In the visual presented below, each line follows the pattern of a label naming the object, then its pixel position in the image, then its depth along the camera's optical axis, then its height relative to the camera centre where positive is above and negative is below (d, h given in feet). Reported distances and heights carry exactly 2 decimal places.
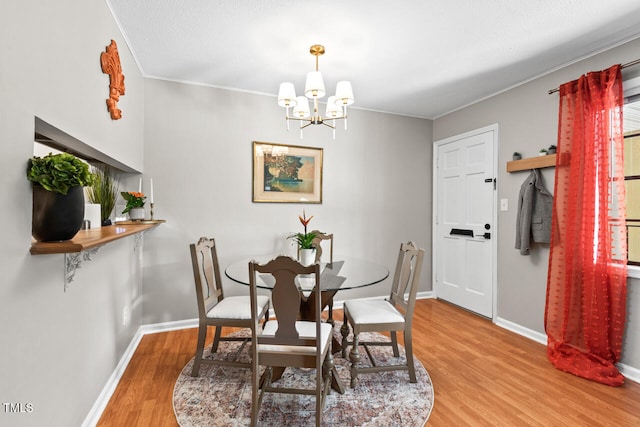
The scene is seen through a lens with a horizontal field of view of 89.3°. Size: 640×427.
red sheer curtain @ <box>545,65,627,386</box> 7.83 -0.52
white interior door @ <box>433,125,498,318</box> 11.82 -0.26
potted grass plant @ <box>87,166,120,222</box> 7.16 +0.36
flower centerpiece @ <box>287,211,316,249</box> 8.54 -0.76
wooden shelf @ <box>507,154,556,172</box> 9.32 +1.56
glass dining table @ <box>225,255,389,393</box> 6.99 -1.57
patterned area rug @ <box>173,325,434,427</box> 6.12 -3.93
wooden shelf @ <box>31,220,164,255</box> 3.84 -0.42
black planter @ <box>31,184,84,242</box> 3.85 -0.05
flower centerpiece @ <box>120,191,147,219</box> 8.48 +0.12
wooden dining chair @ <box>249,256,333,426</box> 5.62 -2.29
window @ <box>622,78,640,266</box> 8.00 +1.13
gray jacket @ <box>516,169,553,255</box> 9.58 +0.06
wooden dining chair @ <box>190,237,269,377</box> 7.47 -2.39
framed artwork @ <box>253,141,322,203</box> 11.73 +1.42
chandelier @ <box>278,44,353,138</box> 7.49 +2.83
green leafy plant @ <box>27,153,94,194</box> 3.70 +0.42
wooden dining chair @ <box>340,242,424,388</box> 7.24 -2.44
